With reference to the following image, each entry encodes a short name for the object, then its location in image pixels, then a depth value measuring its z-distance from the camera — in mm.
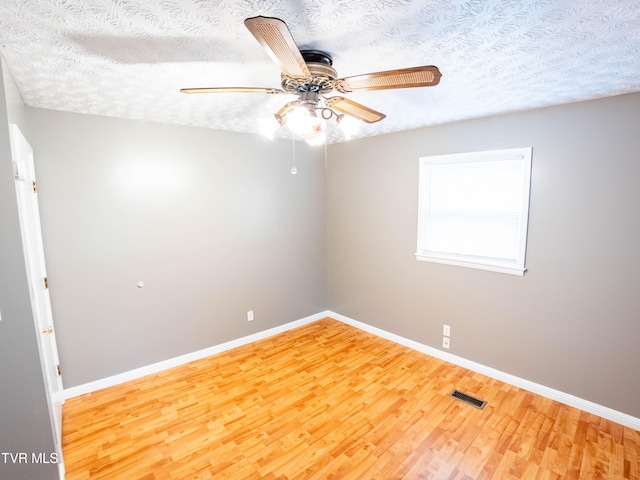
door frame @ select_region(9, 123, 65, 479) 1701
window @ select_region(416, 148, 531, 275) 2691
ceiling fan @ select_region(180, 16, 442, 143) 1082
